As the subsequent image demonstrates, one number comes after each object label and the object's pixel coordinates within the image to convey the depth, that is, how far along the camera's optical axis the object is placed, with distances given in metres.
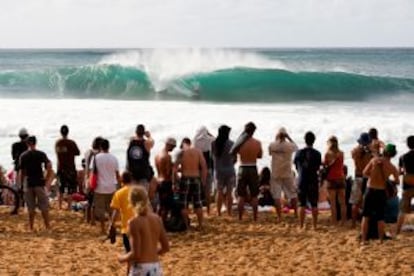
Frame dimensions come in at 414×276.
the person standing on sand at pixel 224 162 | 20.02
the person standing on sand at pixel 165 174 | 18.17
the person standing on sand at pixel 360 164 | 19.09
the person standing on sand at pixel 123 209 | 13.57
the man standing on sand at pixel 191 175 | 18.70
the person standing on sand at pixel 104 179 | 17.73
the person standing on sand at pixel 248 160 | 19.52
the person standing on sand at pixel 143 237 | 10.30
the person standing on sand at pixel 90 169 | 18.52
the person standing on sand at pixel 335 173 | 19.14
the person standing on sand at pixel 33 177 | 18.58
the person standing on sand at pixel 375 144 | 17.79
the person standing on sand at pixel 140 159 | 17.77
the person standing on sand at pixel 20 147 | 20.94
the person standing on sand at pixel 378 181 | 16.80
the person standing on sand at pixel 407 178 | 17.77
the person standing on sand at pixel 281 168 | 19.81
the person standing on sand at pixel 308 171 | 18.67
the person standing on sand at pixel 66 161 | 21.03
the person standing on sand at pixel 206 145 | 21.22
